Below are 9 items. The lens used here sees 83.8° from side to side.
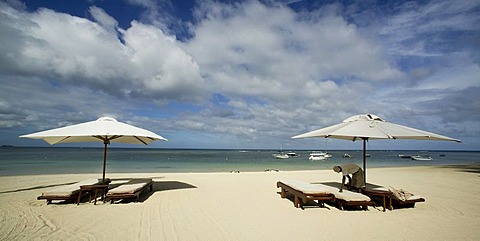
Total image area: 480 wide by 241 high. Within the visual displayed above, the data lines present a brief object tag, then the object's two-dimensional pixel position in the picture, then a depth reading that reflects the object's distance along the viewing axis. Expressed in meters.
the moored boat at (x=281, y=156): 54.41
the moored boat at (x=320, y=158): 46.97
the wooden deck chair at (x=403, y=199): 6.38
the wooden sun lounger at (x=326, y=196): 6.05
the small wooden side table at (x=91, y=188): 6.80
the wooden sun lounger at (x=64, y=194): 6.48
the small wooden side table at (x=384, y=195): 6.31
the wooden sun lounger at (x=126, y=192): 6.53
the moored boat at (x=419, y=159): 49.03
